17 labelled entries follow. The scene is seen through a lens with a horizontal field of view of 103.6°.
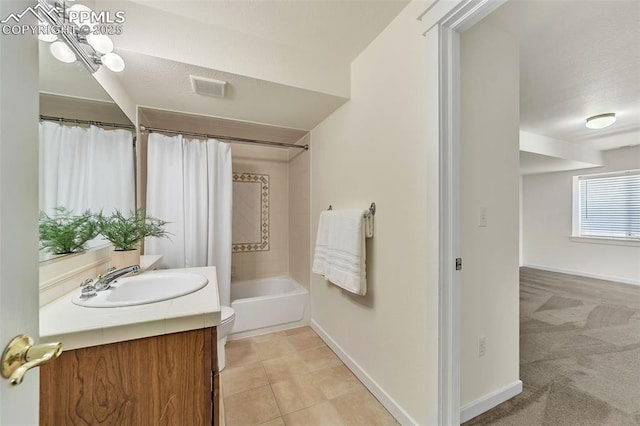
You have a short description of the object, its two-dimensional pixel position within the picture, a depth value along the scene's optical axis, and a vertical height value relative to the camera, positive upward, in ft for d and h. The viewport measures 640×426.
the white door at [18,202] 1.33 +0.07
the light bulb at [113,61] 4.34 +2.64
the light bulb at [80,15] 3.60 +2.94
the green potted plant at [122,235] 4.58 -0.41
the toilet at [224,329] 6.31 -3.04
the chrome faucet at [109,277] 3.68 -0.97
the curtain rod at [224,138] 7.05 +2.38
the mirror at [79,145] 3.09 +1.08
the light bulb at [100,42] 4.02 +2.77
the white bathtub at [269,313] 7.97 -3.31
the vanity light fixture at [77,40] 3.15 +2.56
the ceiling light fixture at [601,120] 9.33 +3.41
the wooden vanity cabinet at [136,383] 2.53 -1.84
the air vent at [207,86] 5.47 +2.87
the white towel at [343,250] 5.52 -0.91
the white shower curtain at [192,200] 7.20 +0.38
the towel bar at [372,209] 5.50 +0.07
